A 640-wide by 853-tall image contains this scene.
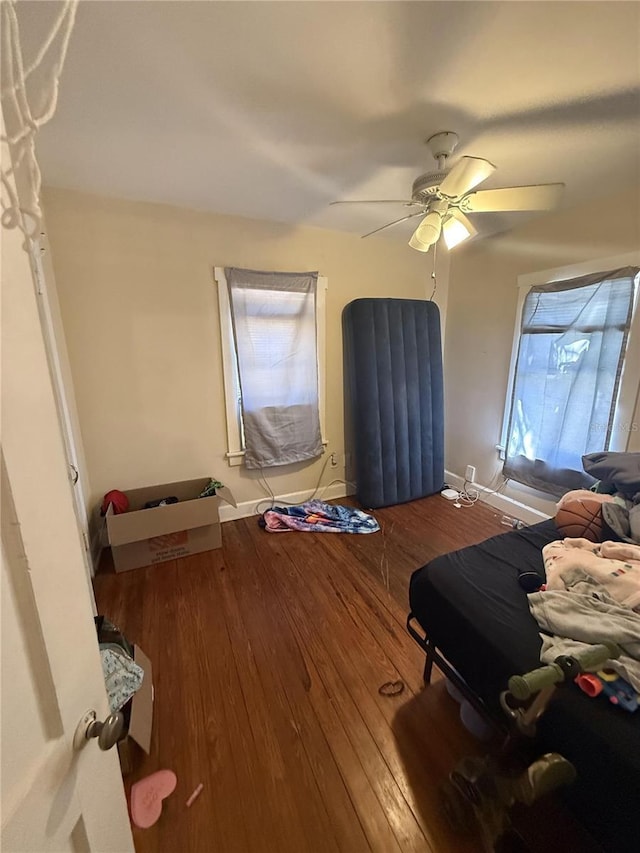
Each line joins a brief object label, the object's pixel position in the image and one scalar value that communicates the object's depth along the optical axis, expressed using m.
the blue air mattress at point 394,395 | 2.96
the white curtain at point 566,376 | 2.25
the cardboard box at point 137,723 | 1.19
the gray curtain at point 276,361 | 2.64
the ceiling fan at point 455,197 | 1.54
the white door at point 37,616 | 0.43
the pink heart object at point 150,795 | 1.08
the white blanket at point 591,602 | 0.93
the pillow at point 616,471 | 1.58
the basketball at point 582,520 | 1.55
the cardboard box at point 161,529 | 2.15
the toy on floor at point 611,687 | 0.85
